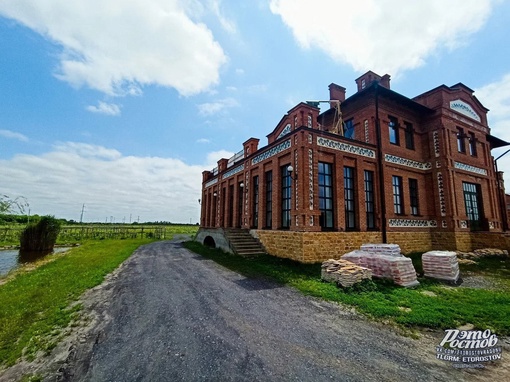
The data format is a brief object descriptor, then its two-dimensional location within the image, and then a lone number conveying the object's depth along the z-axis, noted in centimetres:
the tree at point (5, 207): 1168
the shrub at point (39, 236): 1956
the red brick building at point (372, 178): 1137
